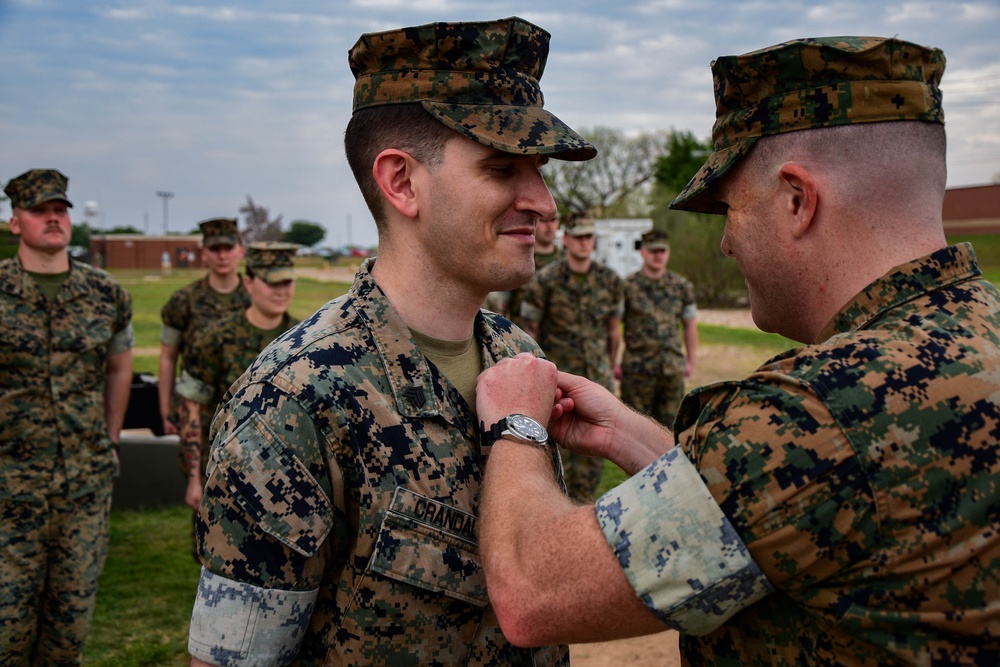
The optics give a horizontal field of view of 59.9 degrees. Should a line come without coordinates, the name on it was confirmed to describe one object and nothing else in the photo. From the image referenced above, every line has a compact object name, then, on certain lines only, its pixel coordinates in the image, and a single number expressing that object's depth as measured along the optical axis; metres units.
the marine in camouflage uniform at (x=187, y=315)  6.84
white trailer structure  34.38
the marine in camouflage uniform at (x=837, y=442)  1.55
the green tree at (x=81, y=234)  67.07
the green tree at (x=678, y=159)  51.41
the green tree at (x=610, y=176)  51.41
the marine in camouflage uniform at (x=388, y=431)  1.88
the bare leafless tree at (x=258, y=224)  61.97
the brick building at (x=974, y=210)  35.31
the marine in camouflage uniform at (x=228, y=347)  5.63
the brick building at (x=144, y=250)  61.34
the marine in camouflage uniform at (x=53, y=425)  4.74
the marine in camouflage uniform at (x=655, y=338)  9.73
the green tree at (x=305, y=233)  94.81
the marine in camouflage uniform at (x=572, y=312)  9.09
